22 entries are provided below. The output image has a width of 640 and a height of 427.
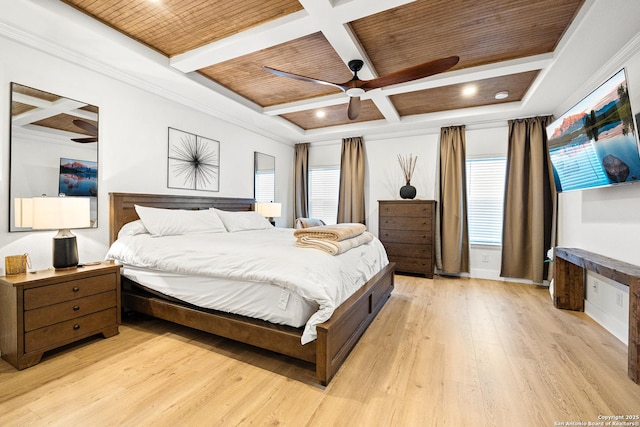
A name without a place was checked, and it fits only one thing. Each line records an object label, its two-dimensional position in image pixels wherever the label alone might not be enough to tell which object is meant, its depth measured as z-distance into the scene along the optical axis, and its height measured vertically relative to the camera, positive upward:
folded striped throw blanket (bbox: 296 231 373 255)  2.30 -0.29
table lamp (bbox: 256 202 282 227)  4.66 +0.01
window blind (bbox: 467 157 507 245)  4.61 +0.26
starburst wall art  3.61 +0.65
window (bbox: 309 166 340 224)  5.87 +0.38
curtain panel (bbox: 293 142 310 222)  5.97 +0.57
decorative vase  4.89 +0.36
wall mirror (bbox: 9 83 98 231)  2.30 +0.53
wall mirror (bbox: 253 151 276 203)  5.07 +0.61
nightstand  1.94 -0.79
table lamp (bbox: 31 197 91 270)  2.08 -0.11
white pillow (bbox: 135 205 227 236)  2.96 -0.15
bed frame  1.83 -0.88
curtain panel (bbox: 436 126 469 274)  4.70 +0.10
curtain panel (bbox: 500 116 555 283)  4.16 +0.19
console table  1.88 -0.64
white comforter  1.86 -0.42
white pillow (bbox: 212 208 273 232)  3.72 -0.16
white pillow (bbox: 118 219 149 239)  2.89 -0.23
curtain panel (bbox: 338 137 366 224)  5.46 +0.58
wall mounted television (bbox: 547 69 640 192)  2.17 +0.69
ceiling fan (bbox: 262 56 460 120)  2.19 +1.19
